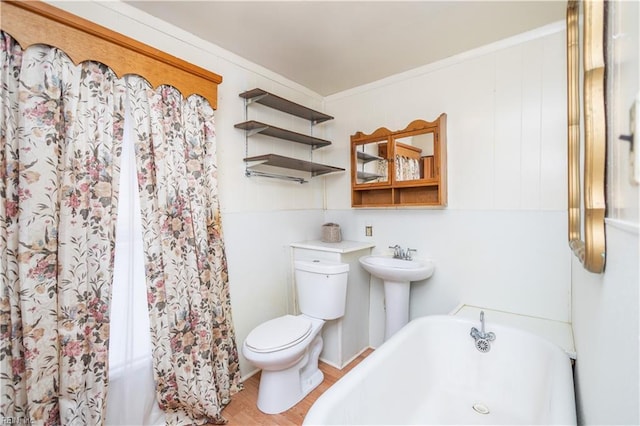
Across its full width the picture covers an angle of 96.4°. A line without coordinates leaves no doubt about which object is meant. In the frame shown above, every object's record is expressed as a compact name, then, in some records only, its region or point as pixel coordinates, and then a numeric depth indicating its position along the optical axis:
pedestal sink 2.09
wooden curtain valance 1.17
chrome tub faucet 1.60
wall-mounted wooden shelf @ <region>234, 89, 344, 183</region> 2.12
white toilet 1.75
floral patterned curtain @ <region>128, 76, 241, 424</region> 1.55
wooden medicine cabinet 2.15
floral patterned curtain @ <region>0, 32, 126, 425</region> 1.17
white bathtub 1.15
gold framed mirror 0.63
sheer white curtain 1.50
